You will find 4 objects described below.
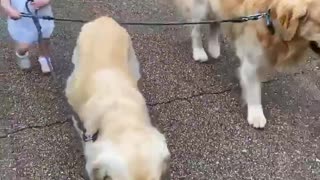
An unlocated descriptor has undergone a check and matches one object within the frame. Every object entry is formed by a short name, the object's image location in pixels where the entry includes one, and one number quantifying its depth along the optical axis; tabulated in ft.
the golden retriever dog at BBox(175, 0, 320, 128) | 7.25
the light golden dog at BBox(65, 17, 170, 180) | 5.24
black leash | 7.49
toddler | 7.98
